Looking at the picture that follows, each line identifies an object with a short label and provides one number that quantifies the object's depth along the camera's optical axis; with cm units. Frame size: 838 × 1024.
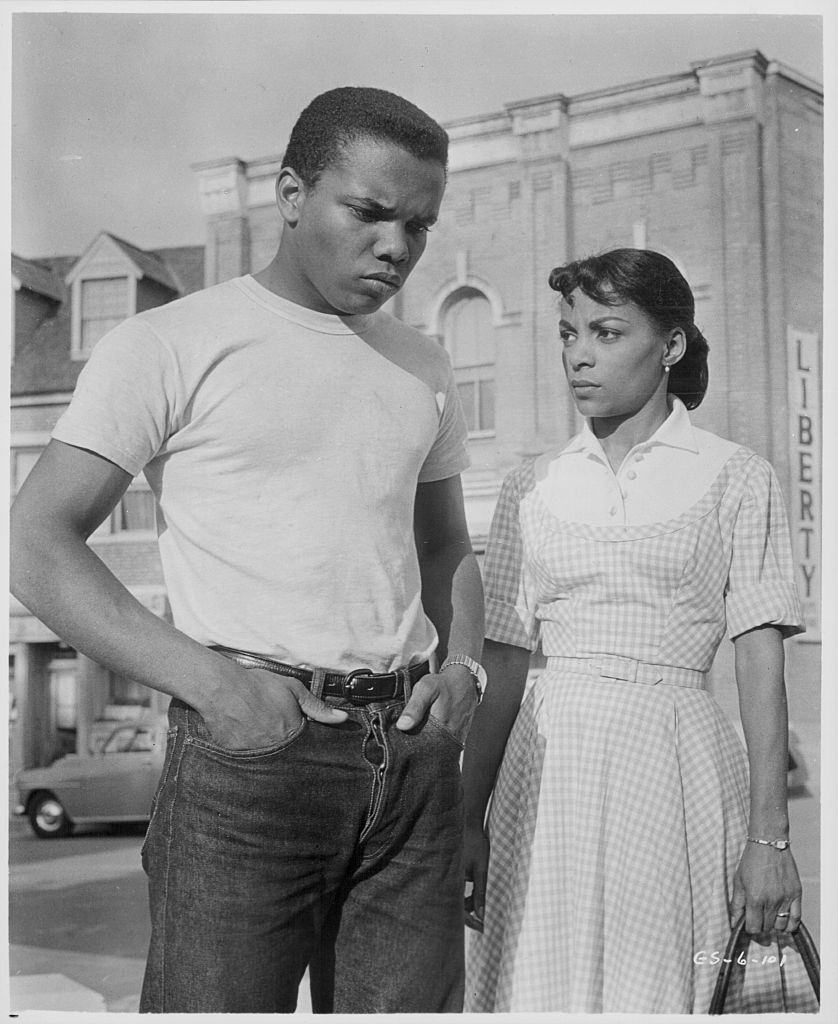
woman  233
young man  184
